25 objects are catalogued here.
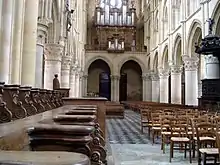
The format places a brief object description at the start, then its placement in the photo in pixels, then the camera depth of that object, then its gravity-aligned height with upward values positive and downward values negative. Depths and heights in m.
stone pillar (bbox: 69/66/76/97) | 24.38 +0.97
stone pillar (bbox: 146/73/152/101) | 34.59 +0.54
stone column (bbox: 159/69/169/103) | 29.08 +0.56
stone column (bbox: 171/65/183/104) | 24.69 +0.69
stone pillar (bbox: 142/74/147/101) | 35.00 +0.95
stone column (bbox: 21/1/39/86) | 9.25 +1.43
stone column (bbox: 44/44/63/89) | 15.31 +1.55
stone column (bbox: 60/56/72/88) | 19.92 +1.38
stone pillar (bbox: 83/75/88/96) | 34.00 +0.95
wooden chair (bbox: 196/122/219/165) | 4.87 -0.91
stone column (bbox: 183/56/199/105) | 20.69 +1.04
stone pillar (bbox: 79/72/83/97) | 30.66 +0.72
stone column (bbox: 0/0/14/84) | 7.61 +1.39
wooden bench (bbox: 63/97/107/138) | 5.89 -0.27
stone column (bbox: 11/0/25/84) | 8.43 +1.36
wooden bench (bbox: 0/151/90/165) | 0.84 -0.20
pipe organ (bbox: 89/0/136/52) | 35.50 +7.97
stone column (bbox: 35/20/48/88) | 11.11 +1.72
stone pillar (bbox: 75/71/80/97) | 26.77 +0.58
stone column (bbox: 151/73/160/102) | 32.78 +0.57
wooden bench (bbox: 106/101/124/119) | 17.95 -1.22
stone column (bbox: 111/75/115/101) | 34.47 +0.86
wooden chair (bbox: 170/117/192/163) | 5.95 -0.91
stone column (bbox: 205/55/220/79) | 15.36 +1.28
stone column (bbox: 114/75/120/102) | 34.41 +0.69
